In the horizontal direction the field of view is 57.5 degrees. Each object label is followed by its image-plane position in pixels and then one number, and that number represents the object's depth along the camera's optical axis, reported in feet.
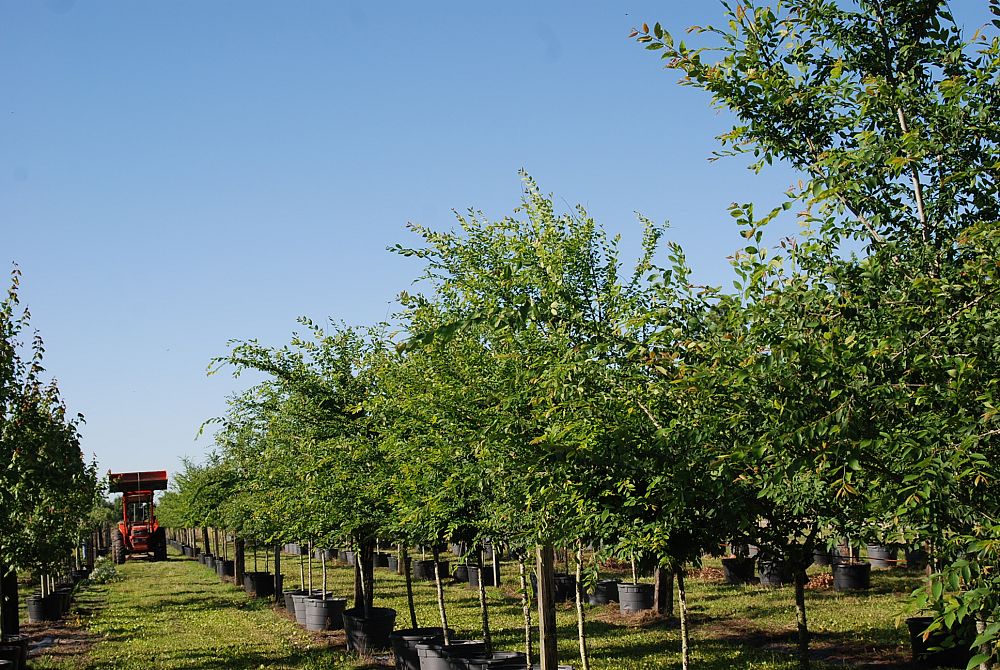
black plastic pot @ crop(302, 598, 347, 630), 64.39
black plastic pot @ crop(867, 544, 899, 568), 80.48
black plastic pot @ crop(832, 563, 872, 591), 67.00
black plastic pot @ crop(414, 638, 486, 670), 38.73
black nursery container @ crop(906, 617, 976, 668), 38.93
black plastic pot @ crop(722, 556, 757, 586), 73.51
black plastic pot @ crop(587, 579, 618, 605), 70.90
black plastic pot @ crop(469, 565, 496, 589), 93.58
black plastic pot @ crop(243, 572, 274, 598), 93.50
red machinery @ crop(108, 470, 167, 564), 161.07
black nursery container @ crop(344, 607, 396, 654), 52.75
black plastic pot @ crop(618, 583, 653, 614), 63.93
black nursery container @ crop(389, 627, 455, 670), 43.24
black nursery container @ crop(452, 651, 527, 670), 36.40
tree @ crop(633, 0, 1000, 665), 14.11
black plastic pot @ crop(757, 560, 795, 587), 70.66
